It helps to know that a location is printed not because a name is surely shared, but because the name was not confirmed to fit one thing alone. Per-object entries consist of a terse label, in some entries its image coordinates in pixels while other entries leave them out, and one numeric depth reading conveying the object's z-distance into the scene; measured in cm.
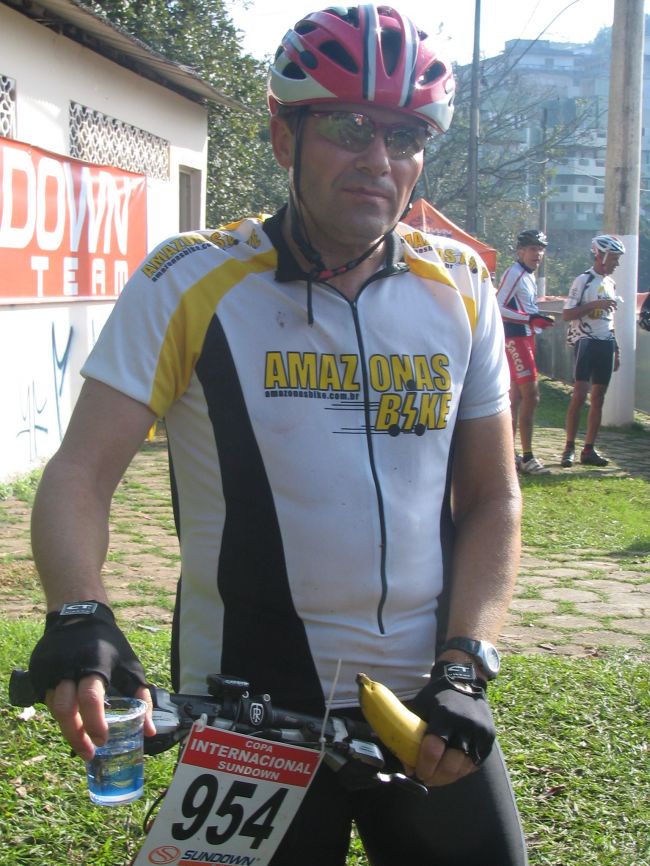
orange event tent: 1500
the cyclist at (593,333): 1126
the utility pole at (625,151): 1435
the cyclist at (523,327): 1038
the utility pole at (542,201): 3728
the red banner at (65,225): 869
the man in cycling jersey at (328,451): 208
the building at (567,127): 3966
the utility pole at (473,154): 3017
